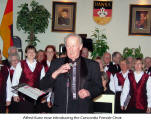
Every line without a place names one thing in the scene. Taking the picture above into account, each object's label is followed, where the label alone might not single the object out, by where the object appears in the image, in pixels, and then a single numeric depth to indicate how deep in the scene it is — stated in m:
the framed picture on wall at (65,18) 9.25
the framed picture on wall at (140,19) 9.11
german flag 7.87
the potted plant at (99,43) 8.60
